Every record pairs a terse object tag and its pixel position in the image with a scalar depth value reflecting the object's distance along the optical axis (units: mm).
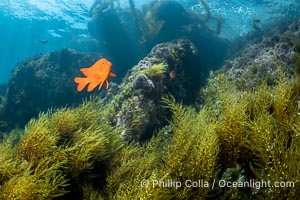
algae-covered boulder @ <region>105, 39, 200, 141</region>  6920
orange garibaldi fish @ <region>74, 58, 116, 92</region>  4621
